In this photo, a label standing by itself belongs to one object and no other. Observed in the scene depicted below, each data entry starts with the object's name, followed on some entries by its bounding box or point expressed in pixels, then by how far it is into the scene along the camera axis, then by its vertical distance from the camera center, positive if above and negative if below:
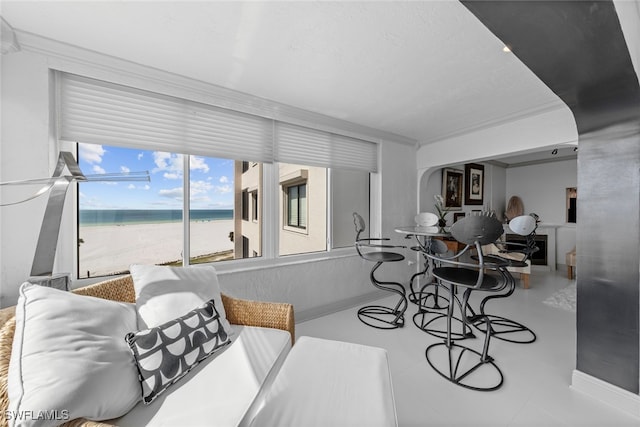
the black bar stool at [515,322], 2.19 -1.22
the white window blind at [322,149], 2.82 +0.80
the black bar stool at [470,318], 1.61 -0.81
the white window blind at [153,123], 1.80 +0.76
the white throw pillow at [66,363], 0.79 -0.56
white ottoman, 0.94 -0.77
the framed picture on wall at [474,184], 4.97 +0.60
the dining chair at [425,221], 3.32 -0.11
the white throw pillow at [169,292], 1.40 -0.50
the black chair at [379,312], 2.71 -1.22
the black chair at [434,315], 2.53 -1.23
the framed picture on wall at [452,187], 4.58 +0.48
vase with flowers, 4.21 +0.05
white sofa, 0.94 -0.78
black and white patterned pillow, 1.10 -0.68
